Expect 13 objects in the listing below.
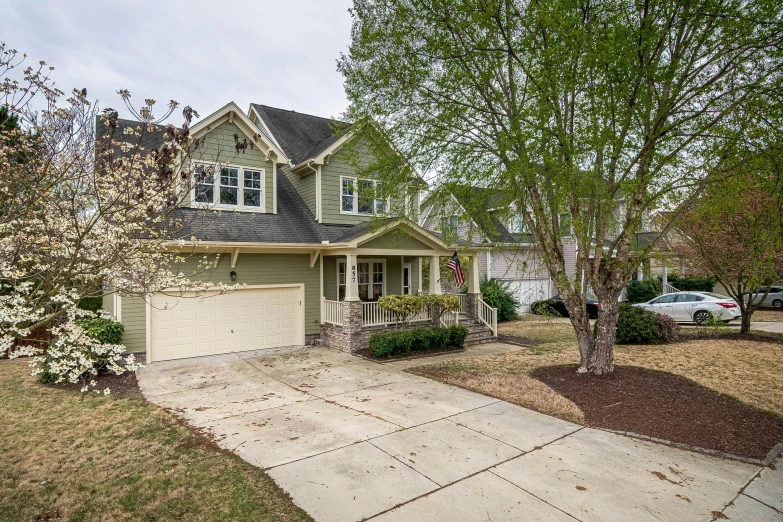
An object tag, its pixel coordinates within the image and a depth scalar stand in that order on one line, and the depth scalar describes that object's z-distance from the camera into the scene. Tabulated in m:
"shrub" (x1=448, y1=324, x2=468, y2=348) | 13.08
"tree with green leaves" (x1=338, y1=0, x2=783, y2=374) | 6.87
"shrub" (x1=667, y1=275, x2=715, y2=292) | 25.14
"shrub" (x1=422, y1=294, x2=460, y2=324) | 13.60
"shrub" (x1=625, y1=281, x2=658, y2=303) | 23.16
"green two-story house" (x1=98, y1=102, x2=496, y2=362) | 11.56
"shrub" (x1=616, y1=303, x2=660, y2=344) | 13.74
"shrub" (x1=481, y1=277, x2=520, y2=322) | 19.39
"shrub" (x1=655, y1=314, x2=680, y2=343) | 13.88
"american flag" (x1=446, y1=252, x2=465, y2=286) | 13.48
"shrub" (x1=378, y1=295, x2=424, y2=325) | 12.91
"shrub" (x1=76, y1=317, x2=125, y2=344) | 9.69
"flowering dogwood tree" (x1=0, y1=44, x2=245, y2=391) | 3.73
